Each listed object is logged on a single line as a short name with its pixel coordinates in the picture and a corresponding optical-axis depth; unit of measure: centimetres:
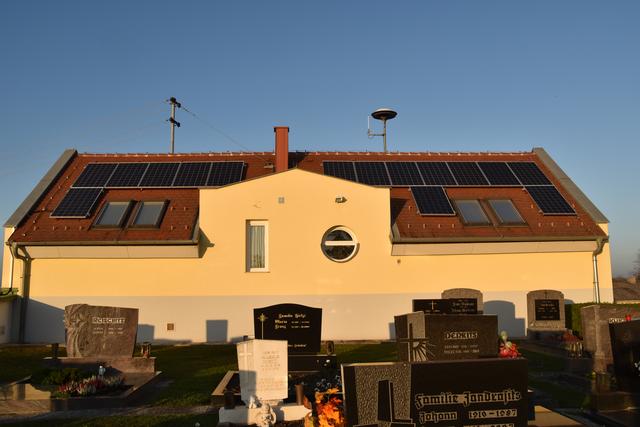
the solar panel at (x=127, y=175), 2206
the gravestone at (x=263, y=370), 970
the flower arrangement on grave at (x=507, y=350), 1083
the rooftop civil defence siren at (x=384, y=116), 2951
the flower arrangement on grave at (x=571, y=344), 1410
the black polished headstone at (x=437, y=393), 624
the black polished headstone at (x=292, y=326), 1391
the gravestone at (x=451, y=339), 1015
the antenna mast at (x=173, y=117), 3058
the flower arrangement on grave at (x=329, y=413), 745
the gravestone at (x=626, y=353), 1034
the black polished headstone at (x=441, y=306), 1720
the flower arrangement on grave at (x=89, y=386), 1078
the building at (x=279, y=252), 1920
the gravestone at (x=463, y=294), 1909
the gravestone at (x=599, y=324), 1381
